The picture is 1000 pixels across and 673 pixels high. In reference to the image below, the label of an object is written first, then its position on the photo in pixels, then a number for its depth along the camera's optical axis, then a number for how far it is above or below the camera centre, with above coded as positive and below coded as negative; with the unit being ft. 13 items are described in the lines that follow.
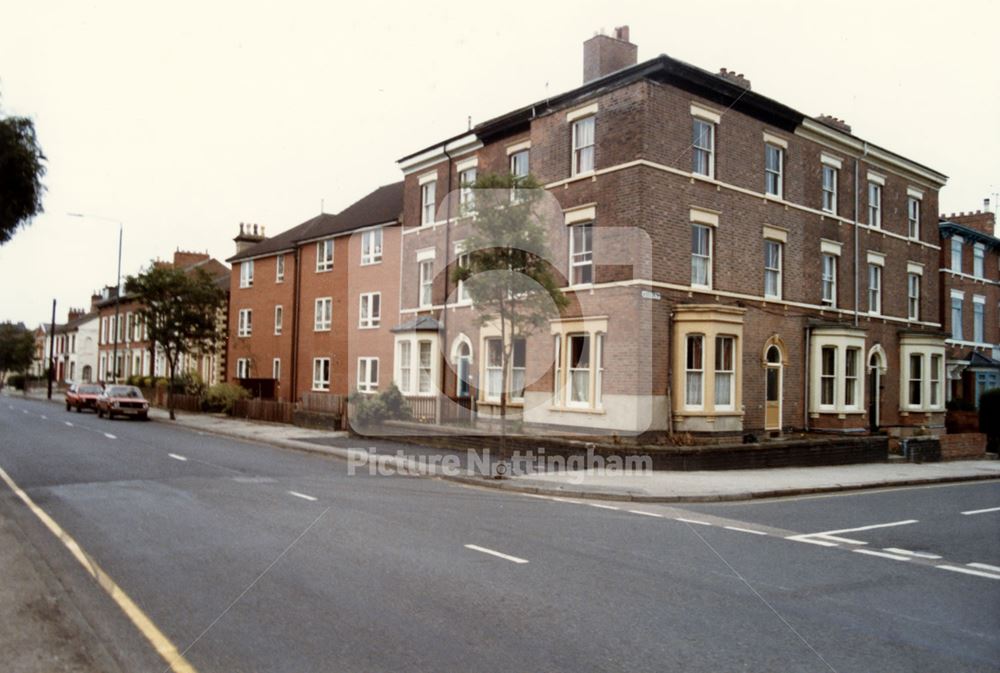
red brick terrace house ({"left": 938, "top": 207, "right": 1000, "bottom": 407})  114.73 +12.67
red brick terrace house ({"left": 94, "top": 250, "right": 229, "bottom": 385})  163.33 +5.13
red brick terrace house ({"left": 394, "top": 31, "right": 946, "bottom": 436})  68.59 +11.58
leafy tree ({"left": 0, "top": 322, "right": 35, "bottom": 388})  299.17 +5.26
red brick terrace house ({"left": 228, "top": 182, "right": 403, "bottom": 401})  112.16 +11.63
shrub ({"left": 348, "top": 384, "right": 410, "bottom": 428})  85.51 -4.66
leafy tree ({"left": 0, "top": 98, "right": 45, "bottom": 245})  32.17 +8.62
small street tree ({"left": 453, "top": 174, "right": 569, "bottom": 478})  56.24 +9.45
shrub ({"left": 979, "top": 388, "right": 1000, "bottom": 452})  91.91 -4.46
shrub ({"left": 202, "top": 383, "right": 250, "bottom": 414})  122.21 -4.93
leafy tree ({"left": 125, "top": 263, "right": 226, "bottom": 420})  117.50 +10.06
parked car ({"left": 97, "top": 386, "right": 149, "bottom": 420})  115.55 -6.11
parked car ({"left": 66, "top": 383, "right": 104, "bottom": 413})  140.05 -6.21
